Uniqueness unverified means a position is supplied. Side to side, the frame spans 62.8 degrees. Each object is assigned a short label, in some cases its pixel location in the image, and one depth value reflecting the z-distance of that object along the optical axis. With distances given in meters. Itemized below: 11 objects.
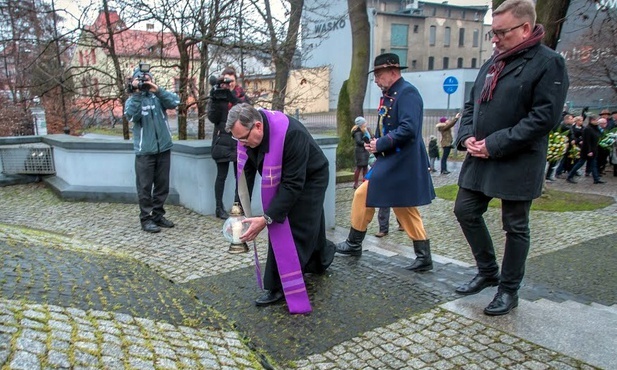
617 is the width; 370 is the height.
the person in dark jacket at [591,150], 12.03
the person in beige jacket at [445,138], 14.02
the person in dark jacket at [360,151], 9.90
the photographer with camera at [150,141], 6.07
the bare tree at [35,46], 11.60
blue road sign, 17.36
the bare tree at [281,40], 10.83
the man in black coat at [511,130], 3.25
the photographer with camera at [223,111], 6.37
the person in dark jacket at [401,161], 4.50
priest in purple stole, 3.59
